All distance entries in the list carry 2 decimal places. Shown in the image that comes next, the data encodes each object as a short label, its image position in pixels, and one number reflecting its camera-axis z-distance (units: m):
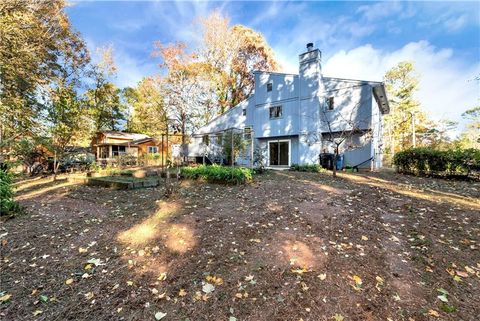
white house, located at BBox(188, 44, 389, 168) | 13.38
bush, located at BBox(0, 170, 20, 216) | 4.94
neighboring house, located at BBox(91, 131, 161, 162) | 25.07
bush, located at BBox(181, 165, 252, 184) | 8.02
